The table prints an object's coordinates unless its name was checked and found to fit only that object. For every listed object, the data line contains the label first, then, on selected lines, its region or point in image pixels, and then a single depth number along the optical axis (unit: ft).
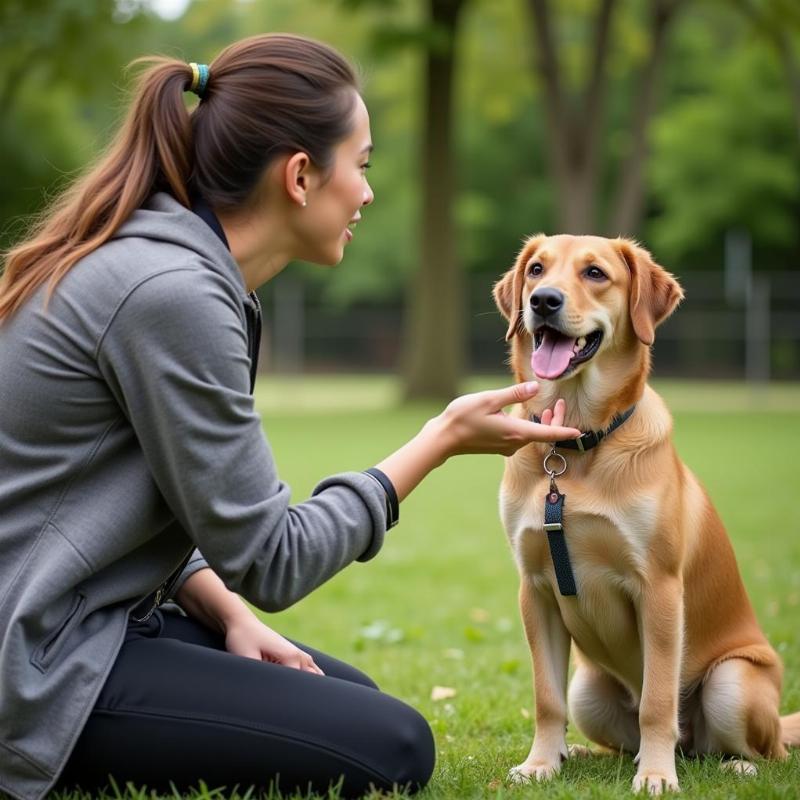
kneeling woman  9.58
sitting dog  12.12
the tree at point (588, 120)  75.92
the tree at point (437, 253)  78.69
